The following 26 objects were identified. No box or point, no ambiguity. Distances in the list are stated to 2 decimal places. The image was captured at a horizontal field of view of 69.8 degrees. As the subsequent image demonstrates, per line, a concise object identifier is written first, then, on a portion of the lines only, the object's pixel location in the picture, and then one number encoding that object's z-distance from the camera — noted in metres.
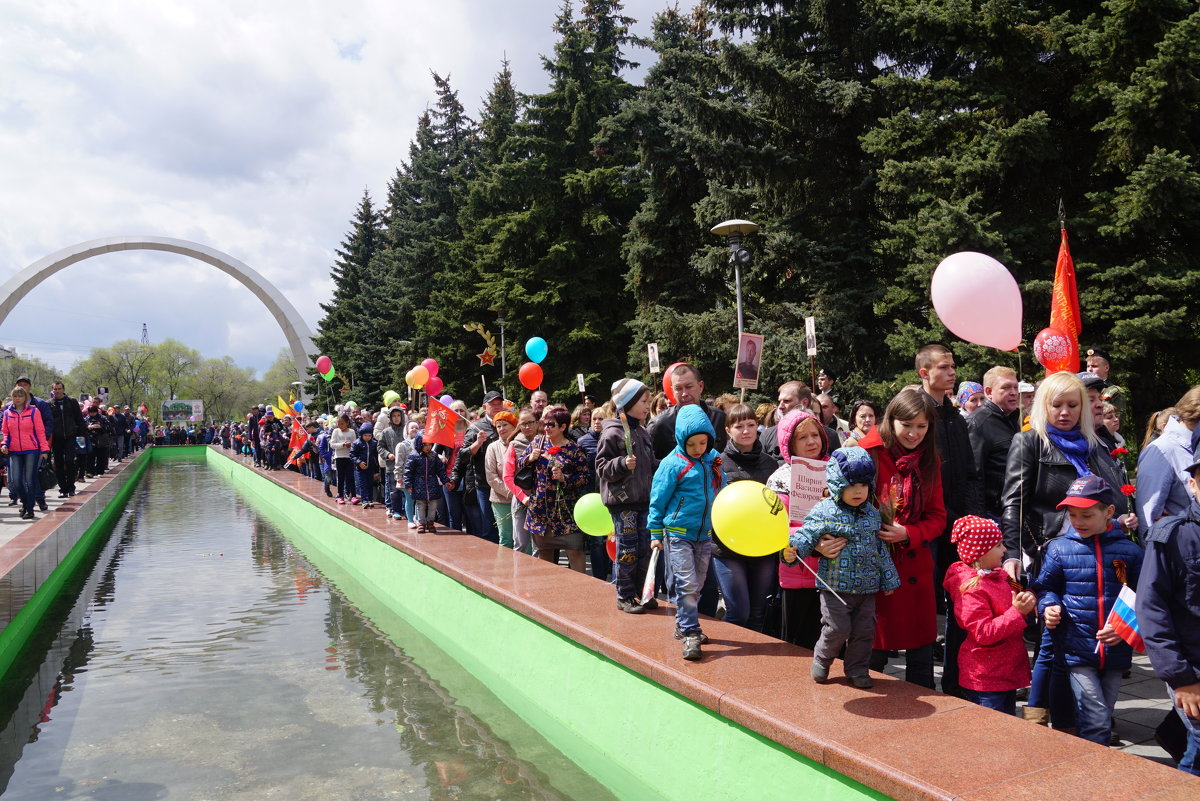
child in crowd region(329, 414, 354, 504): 13.99
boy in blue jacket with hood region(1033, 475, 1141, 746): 3.78
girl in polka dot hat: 4.05
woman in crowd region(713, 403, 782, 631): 5.34
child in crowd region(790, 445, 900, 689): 3.87
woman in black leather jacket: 4.21
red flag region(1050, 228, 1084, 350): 10.32
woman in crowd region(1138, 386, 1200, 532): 3.98
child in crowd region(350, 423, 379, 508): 13.38
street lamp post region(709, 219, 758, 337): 15.42
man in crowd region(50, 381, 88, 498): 15.21
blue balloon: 14.96
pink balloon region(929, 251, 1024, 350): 5.23
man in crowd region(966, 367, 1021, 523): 5.13
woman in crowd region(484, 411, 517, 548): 8.74
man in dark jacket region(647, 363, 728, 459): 5.39
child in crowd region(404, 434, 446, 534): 10.32
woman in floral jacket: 7.50
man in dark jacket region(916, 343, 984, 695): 4.82
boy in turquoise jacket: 4.88
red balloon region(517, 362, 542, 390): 12.95
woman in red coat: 4.33
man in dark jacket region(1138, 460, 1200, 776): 3.07
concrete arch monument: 57.94
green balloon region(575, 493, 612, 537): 6.67
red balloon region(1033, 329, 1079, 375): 7.82
